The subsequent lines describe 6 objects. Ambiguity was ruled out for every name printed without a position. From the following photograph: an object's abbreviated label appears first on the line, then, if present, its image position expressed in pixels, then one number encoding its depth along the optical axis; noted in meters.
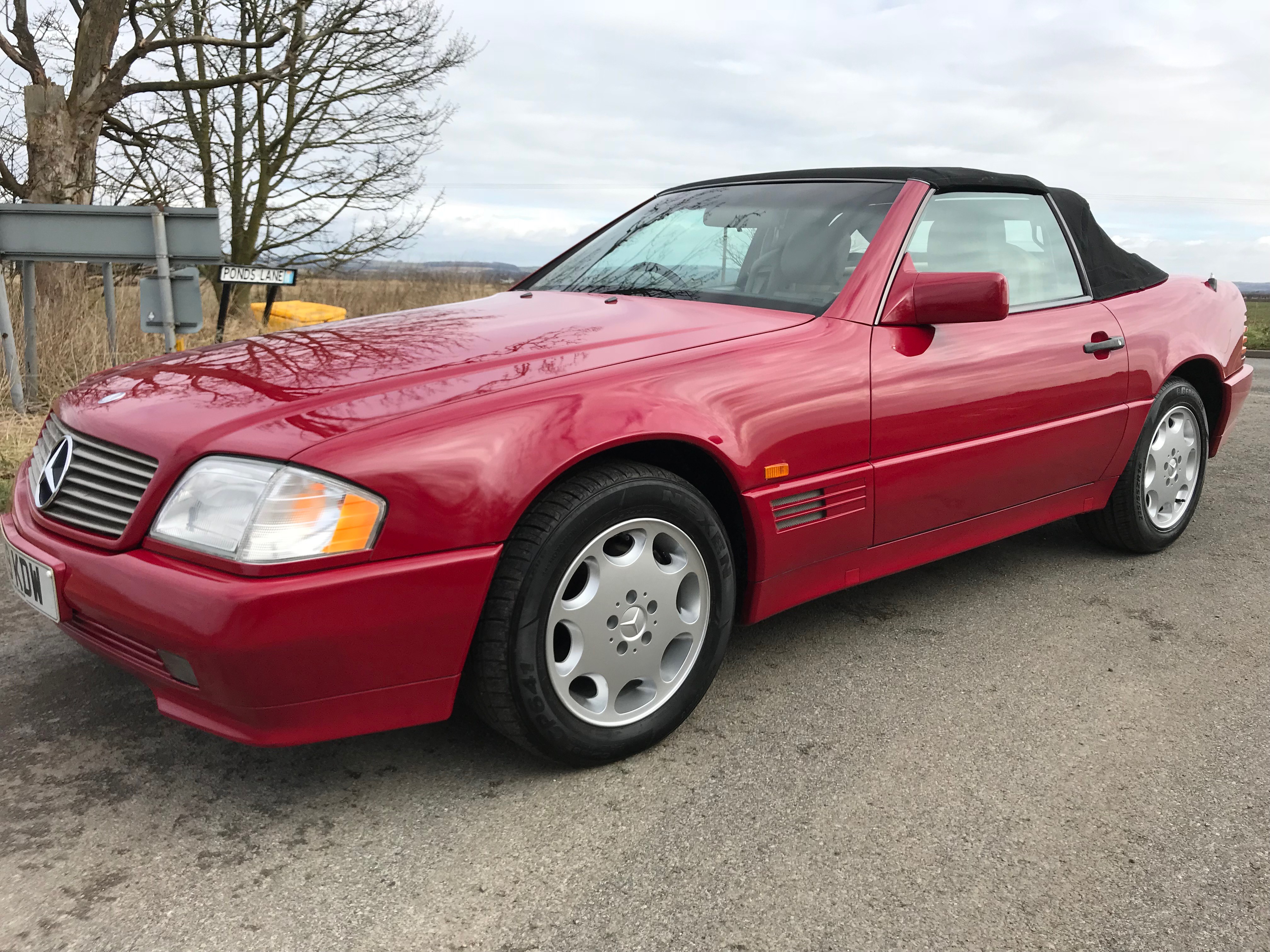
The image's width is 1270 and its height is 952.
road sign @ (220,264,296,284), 7.66
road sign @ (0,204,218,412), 6.36
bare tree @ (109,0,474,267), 12.75
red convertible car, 2.02
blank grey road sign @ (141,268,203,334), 6.59
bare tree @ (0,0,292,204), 9.09
